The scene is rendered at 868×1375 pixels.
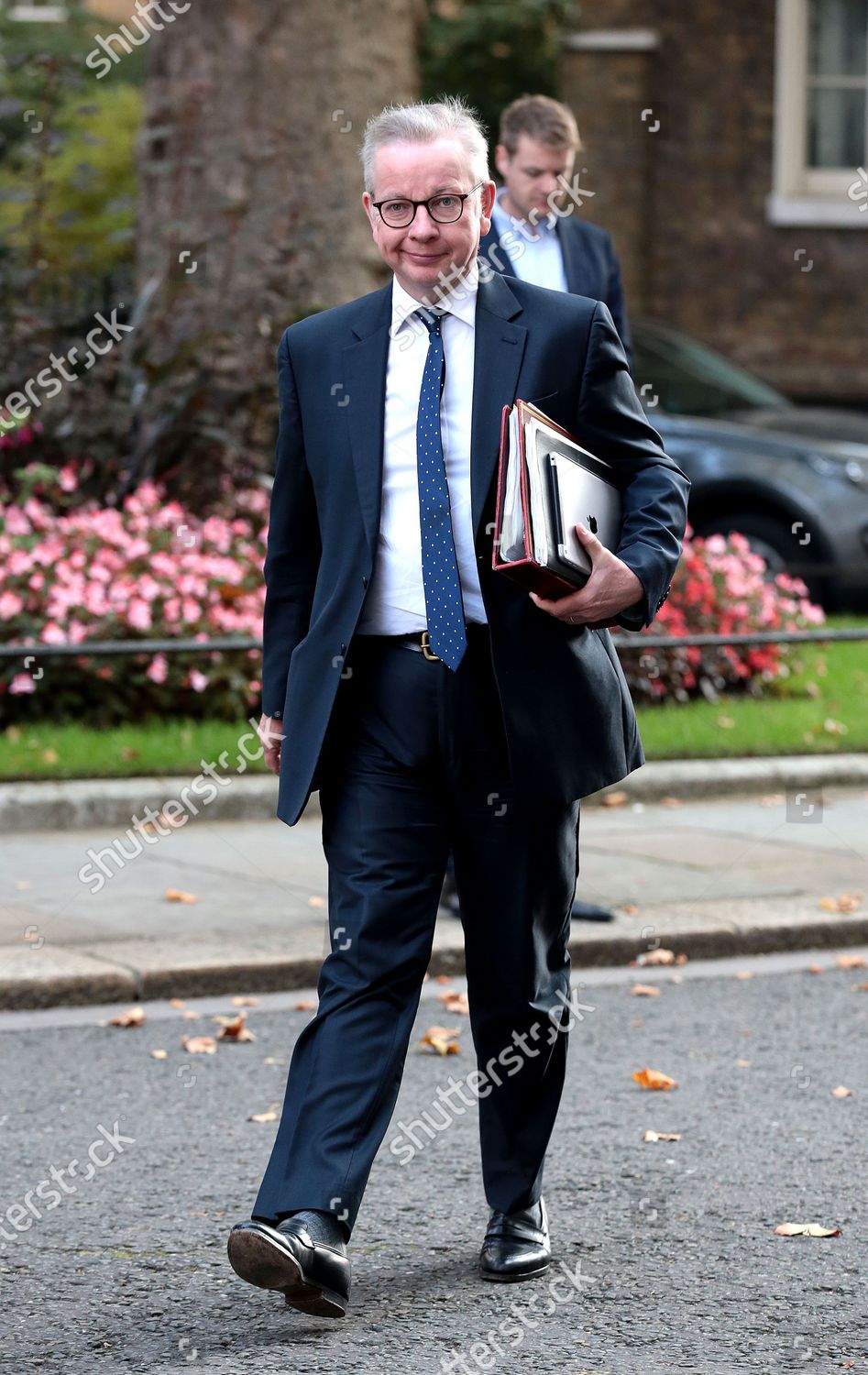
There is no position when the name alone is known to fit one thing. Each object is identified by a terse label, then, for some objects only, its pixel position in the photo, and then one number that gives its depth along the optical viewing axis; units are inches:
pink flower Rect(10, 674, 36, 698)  708.7
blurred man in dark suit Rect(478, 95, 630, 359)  511.5
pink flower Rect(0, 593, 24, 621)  719.1
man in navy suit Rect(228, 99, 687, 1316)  284.7
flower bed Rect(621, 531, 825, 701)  804.0
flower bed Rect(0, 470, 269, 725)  727.7
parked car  962.1
